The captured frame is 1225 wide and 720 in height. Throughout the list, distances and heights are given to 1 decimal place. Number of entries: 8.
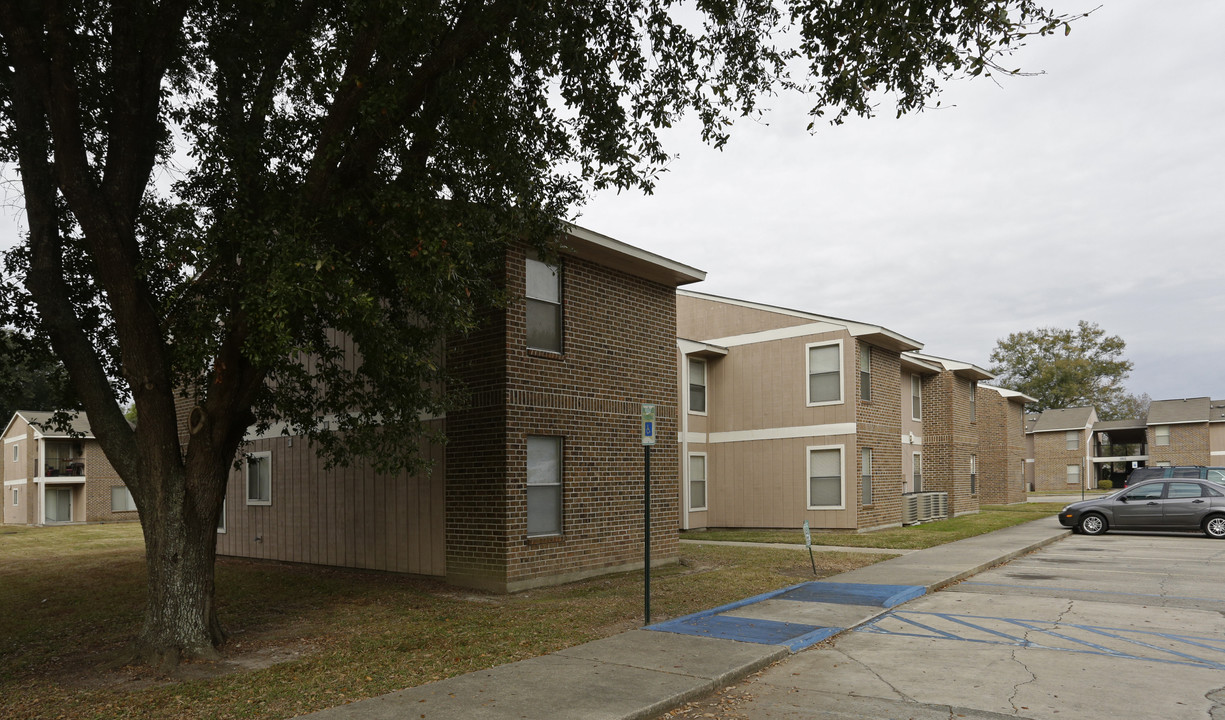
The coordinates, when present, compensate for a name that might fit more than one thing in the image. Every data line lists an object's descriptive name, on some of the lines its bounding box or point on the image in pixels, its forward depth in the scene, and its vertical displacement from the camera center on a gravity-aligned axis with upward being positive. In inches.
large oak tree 327.9 +110.1
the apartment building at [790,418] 900.6 -6.4
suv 1008.2 -79.3
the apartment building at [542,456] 512.7 -27.6
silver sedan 812.6 -102.7
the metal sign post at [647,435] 387.5 -10.0
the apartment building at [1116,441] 2167.8 -90.7
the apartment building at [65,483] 1807.3 -142.1
